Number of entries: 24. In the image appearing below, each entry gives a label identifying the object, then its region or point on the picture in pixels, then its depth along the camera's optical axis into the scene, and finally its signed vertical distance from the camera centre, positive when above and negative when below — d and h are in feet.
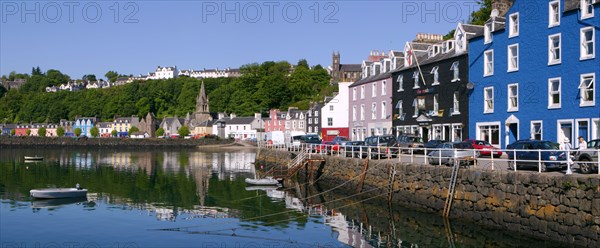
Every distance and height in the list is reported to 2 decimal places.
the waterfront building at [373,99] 199.31 +12.79
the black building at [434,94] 152.97 +11.45
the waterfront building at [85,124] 627.05 +11.51
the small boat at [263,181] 140.10 -10.84
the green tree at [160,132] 544.62 +2.67
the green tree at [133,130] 564.30 +4.65
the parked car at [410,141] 134.02 -1.43
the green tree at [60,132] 598.75 +2.95
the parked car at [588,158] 69.36 -2.85
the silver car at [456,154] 84.48 -3.06
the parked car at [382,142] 131.45 -1.65
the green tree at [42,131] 595.47 +3.90
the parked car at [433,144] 124.38 -1.87
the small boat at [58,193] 115.55 -11.27
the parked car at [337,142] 148.07 -2.05
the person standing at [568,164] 65.67 -3.21
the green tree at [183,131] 522.88 +3.43
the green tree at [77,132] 584.81 +2.88
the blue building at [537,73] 110.52 +12.74
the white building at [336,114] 276.41 +9.67
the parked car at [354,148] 132.34 -3.29
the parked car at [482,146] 109.40 -2.02
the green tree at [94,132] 577.84 +2.84
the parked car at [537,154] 80.69 -2.75
